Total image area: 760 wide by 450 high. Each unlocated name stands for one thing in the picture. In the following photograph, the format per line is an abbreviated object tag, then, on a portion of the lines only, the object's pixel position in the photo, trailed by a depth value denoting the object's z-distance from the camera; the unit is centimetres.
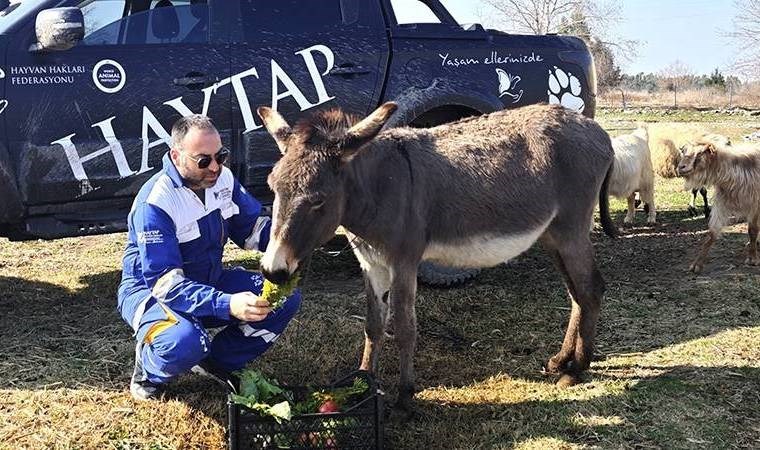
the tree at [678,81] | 5720
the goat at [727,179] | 702
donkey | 357
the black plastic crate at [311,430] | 335
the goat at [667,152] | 1086
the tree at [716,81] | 5214
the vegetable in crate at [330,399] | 355
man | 362
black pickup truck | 486
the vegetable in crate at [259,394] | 341
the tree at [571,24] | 3647
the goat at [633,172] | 898
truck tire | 584
